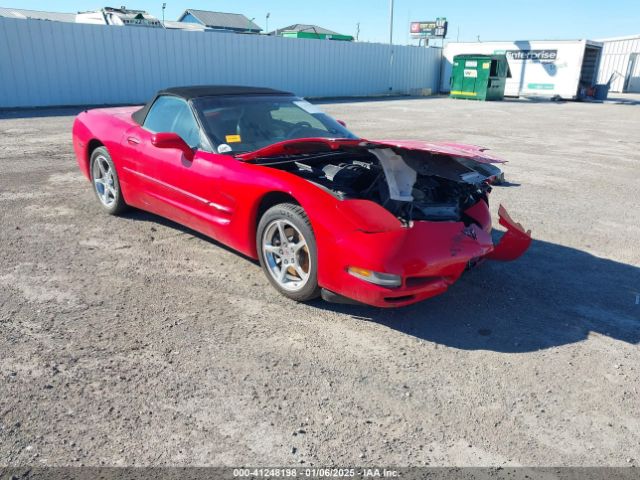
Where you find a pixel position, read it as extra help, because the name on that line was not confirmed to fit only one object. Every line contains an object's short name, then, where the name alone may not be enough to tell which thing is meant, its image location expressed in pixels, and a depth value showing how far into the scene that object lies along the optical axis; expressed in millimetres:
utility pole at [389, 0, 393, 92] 28609
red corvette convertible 3186
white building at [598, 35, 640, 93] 35375
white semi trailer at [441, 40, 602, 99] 26719
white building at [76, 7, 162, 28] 22117
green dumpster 25969
